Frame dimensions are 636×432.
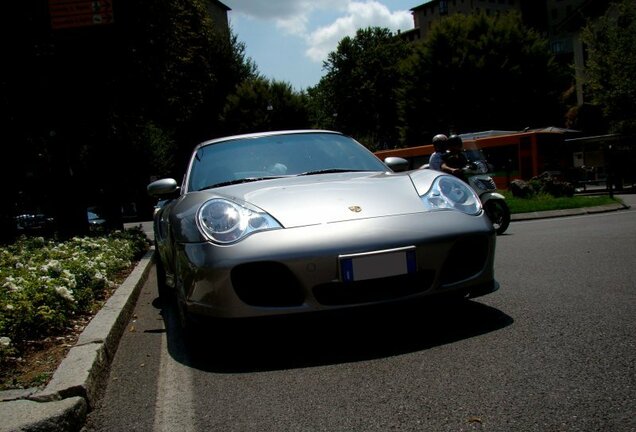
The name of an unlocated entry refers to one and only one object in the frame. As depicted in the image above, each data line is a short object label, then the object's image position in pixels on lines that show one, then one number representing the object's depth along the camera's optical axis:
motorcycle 9.75
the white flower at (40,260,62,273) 5.16
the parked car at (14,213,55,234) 32.06
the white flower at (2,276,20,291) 4.20
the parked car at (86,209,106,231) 34.77
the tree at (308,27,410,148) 58.81
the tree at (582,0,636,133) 26.83
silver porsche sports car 3.18
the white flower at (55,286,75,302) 4.27
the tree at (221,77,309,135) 46.28
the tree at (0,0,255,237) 13.03
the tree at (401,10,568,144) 37.84
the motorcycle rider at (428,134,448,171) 8.92
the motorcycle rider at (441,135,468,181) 8.84
